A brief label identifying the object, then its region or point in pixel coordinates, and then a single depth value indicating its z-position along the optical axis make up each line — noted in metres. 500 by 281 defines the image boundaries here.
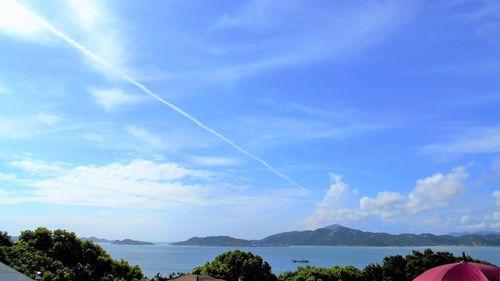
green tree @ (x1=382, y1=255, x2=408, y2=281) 37.28
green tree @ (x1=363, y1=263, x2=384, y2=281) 38.06
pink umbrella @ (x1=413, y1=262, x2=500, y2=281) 7.77
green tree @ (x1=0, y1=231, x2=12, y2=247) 30.81
